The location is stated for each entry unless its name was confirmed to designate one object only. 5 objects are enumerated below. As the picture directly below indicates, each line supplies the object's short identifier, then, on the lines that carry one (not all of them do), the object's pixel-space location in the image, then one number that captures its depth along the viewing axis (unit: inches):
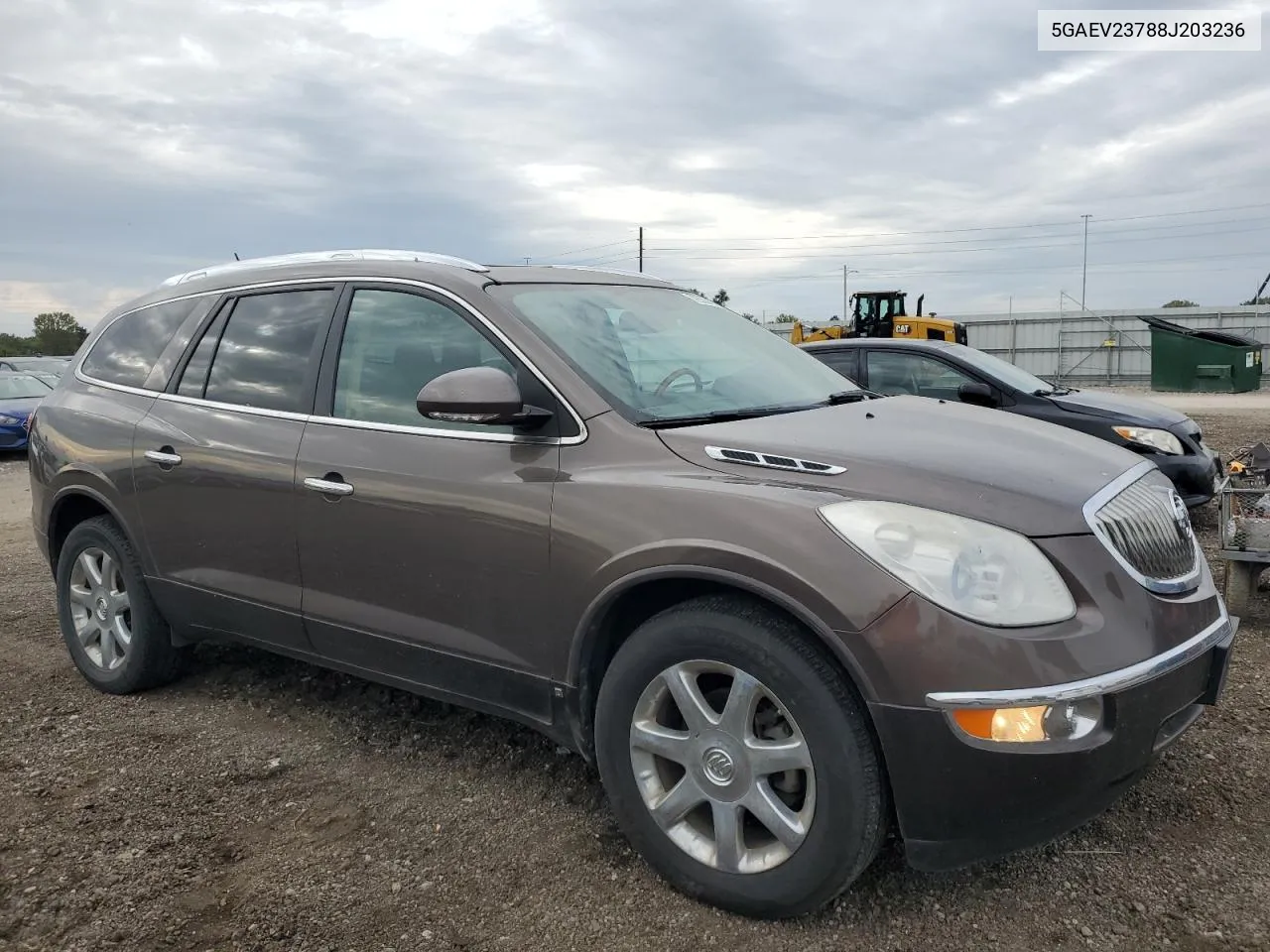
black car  263.0
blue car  584.4
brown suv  88.3
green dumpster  978.1
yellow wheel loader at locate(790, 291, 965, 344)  999.0
